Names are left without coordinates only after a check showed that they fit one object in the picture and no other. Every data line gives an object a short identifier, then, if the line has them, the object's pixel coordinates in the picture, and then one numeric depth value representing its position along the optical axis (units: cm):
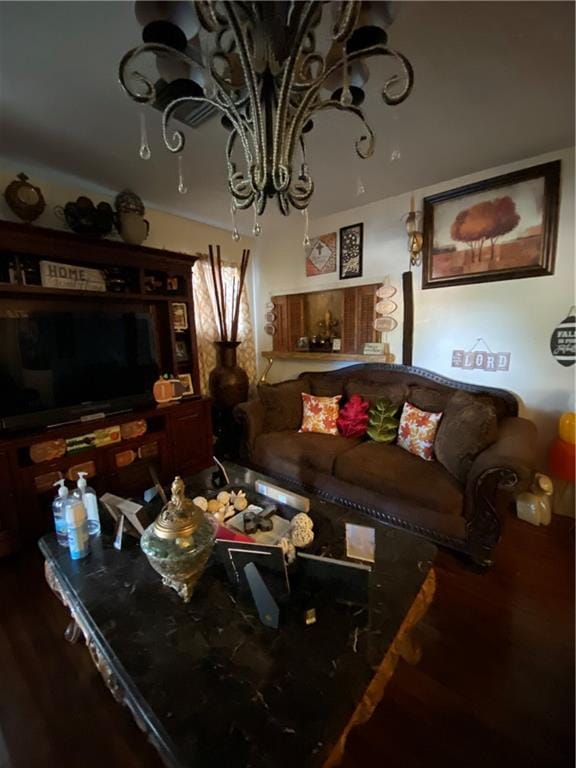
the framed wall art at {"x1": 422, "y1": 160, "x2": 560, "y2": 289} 192
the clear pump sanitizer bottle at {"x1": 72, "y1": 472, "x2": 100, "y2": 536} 120
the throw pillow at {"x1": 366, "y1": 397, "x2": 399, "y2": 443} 222
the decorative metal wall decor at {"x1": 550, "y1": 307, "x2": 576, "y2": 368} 188
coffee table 61
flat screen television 185
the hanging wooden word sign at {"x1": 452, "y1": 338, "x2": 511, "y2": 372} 213
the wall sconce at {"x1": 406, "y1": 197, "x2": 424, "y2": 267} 231
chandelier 82
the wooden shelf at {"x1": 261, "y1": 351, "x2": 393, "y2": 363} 261
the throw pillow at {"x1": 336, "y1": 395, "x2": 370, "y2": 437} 238
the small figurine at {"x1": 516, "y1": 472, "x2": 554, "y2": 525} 194
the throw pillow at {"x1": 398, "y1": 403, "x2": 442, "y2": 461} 199
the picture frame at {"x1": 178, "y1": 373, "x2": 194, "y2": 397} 272
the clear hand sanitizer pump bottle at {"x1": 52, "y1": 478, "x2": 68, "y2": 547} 114
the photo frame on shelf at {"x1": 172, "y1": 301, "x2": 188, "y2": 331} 267
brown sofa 154
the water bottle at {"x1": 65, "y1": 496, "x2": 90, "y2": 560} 110
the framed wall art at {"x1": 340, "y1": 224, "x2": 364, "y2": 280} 270
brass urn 90
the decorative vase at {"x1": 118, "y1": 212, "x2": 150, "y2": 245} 224
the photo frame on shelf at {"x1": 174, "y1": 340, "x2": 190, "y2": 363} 276
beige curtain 297
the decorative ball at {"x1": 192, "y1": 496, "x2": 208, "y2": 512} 133
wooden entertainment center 178
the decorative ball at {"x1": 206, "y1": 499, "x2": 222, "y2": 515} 133
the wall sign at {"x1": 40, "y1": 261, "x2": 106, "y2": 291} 195
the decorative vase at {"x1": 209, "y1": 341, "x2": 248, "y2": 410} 298
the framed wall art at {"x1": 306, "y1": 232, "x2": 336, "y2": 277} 287
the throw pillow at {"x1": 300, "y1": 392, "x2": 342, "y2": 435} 248
